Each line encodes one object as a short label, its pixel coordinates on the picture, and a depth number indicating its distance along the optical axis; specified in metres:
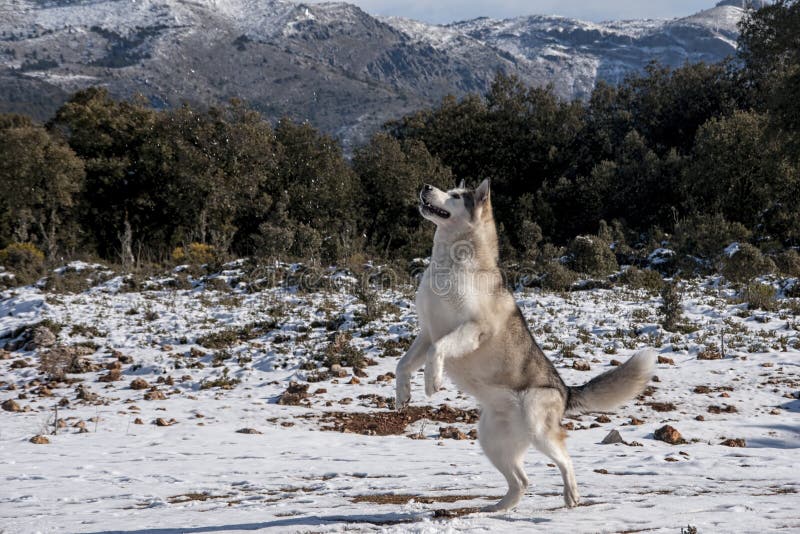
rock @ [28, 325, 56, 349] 11.89
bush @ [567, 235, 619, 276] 17.48
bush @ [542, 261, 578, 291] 15.98
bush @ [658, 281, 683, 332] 12.02
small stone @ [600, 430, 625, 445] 7.06
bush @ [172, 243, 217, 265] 19.11
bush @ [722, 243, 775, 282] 15.88
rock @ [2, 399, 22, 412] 8.72
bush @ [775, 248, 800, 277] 16.39
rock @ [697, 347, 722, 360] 10.52
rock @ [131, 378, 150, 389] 9.91
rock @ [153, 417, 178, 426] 8.22
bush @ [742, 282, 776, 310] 13.22
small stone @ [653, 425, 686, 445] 7.01
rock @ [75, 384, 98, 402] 9.26
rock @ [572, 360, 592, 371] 10.15
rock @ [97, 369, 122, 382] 10.27
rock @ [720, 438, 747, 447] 6.82
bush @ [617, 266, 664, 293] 15.93
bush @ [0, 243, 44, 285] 17.17
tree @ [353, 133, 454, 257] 27.30
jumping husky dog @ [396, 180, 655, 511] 4.38
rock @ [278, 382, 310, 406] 9.29
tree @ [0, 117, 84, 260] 24.89
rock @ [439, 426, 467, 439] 7.69
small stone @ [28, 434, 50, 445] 7.36
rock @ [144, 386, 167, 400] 9.44
